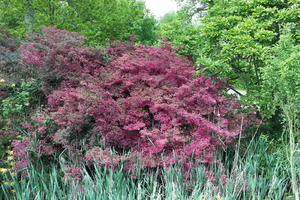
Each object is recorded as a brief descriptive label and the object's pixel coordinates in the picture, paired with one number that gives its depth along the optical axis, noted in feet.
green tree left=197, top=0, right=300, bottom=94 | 13.55
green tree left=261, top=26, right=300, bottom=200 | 10.62
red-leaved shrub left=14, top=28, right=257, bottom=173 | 11.50
